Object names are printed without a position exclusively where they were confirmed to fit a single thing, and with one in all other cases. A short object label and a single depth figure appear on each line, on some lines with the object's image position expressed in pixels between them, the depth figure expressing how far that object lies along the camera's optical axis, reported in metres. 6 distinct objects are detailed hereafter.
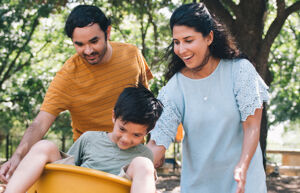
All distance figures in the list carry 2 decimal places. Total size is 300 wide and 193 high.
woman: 2.06
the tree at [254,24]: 5.23
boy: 2.04
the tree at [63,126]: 11.48
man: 2.43
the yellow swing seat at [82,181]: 1.54
